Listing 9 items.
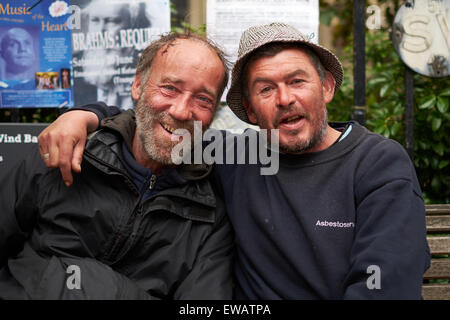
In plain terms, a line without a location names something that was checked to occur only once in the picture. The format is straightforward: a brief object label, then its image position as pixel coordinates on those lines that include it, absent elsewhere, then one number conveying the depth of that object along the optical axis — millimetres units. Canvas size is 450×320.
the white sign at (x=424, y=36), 3025
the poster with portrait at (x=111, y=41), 3107
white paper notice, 3031
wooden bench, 2557
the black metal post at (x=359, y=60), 3066
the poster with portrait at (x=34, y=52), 3092
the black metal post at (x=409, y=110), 3115
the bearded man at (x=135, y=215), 2076
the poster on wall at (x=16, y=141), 2889
